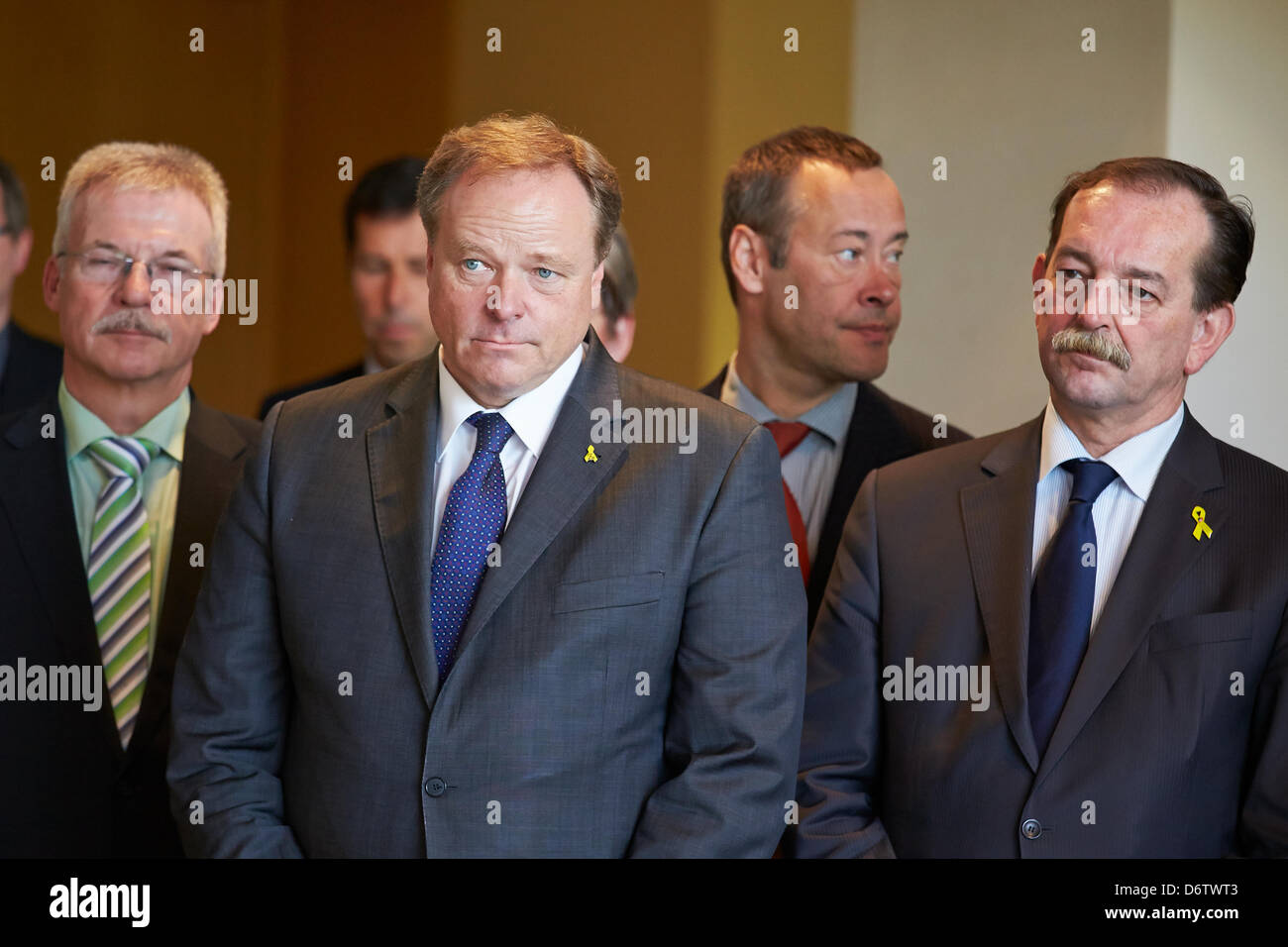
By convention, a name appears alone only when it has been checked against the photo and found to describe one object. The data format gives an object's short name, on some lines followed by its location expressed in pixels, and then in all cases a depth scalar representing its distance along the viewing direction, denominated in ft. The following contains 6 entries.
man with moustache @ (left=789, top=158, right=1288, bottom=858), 7.96
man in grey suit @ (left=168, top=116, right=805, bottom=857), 7.60
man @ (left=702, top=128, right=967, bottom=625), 10.82
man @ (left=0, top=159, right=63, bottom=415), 12.12
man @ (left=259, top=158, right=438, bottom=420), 13.23
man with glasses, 9.34
